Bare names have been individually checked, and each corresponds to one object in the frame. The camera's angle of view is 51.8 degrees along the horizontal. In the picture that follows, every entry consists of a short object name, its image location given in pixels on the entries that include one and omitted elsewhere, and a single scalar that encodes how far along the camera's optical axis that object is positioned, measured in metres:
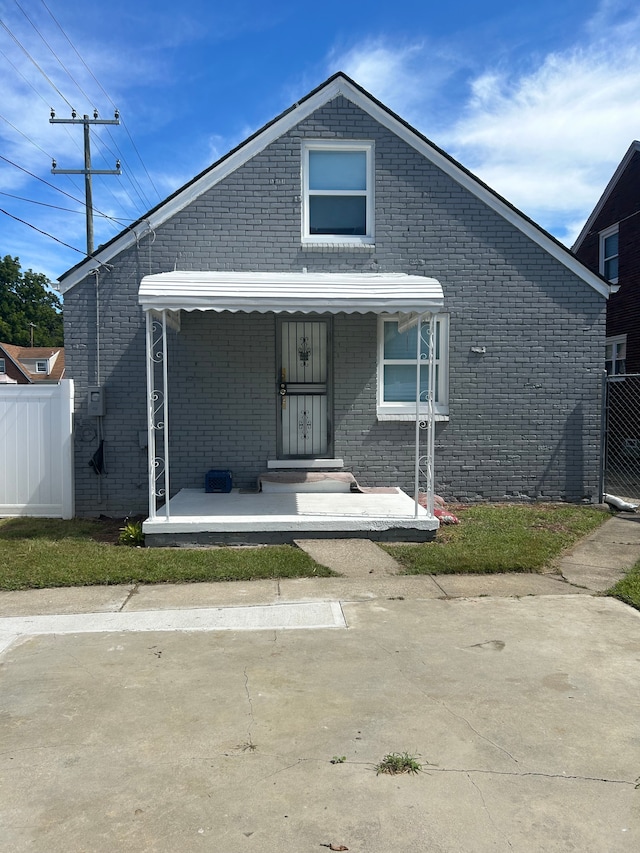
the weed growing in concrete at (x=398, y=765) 3.20
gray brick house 9.38
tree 76.12
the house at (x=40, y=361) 58.53
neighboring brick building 16.28
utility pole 22.27
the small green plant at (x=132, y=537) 7.74
